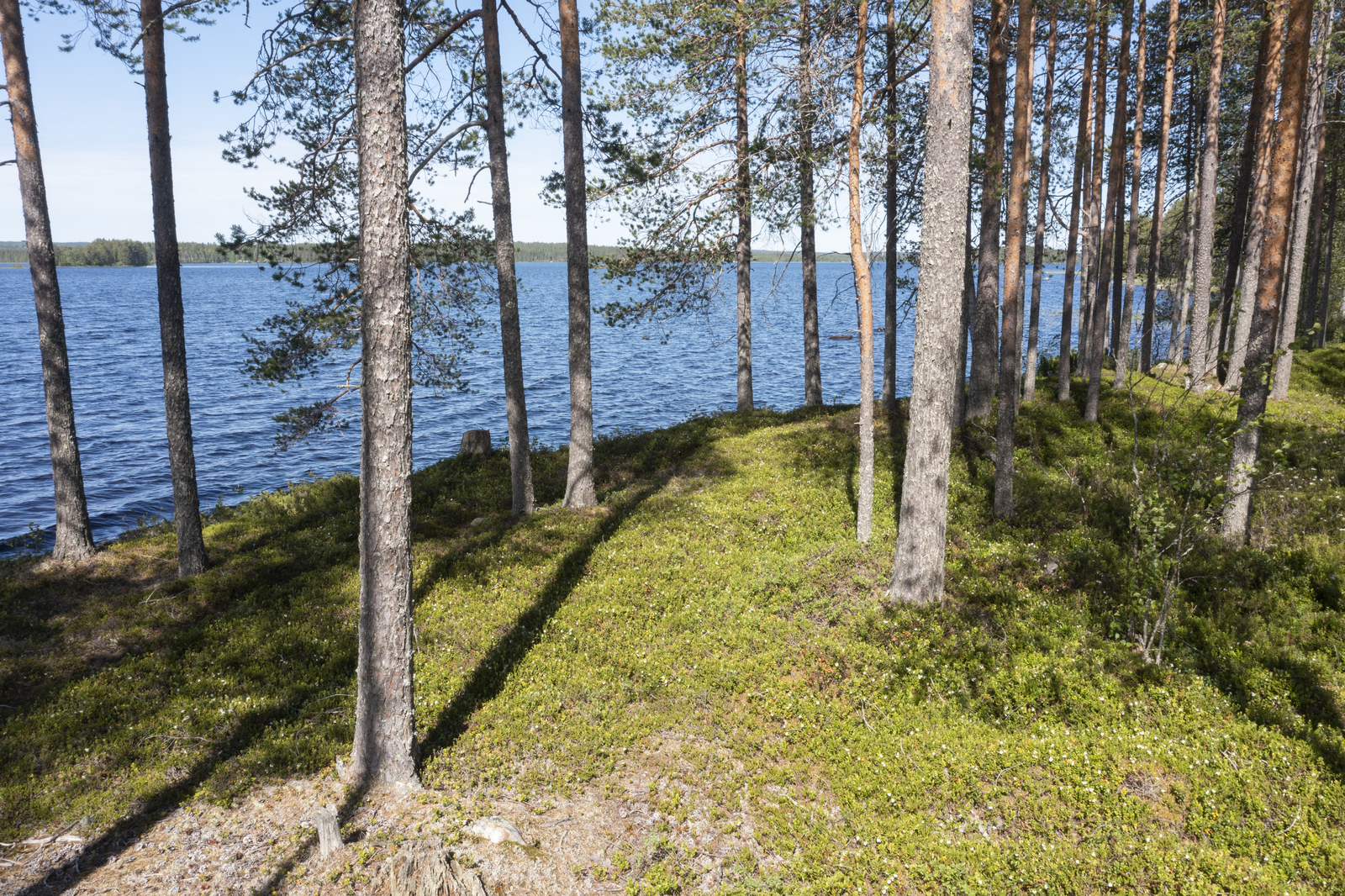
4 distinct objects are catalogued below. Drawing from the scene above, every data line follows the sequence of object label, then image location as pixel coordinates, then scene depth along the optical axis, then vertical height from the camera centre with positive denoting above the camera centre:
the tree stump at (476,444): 17.28 -3.25
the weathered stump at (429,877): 5.12 -4.21
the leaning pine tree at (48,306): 10.99 +0.21
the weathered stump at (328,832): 5.70 -4.26
